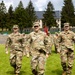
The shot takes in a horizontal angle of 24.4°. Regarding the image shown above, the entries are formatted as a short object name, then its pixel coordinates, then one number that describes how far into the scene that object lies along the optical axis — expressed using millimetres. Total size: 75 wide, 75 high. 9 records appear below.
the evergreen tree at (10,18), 62195
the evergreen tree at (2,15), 63775
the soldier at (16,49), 7838
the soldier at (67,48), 7440
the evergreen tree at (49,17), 62269
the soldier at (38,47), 6675
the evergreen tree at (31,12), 60026
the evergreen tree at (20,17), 56916
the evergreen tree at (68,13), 59457
